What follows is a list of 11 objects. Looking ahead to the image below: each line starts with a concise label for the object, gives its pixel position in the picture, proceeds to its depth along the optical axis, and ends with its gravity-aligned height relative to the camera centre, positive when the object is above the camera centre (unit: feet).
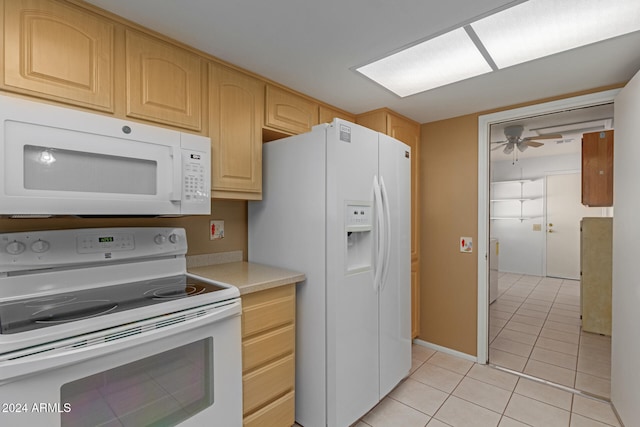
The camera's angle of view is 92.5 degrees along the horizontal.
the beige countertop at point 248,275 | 5.23 -1.24
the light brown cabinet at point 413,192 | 9.20 +0.58
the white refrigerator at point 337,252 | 5.76 -0.88
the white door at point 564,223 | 18.57 -0.76
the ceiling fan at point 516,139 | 11.21 +2.86
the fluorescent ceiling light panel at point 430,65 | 5.53 +2.99
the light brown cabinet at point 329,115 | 8.20 +2.70
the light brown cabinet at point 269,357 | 5.22 -2.63
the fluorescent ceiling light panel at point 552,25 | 4.47 +2.96
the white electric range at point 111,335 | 3.18 -1.47
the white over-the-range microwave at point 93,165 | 3.69 +0.65
